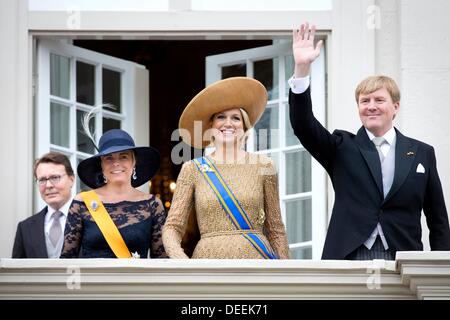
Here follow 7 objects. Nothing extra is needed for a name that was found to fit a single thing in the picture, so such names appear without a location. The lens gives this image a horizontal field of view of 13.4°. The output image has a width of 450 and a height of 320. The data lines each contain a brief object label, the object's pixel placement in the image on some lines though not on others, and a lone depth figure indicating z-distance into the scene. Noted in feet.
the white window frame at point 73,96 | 42.50
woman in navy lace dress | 35.88
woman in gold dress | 35.81
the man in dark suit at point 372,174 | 35.04
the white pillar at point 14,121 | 41.60
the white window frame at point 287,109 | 42.04
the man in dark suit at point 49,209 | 38.45
